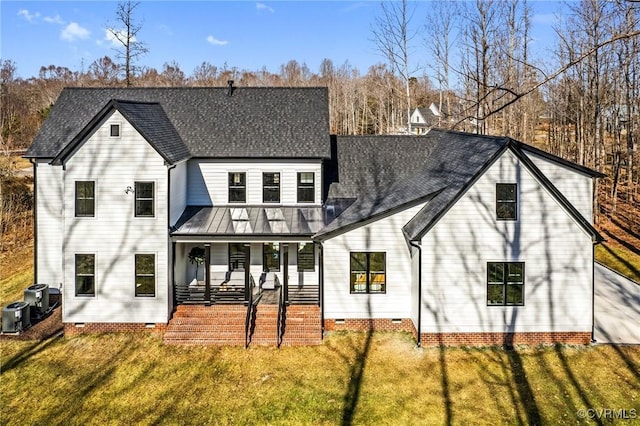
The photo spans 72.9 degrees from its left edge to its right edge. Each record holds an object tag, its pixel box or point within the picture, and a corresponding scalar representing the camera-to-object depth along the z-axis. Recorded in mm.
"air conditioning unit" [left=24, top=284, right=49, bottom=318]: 16781
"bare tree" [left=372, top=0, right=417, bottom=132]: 30016
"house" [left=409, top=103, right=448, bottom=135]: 76188
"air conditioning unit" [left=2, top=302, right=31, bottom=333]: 15289
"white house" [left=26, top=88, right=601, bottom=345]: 14320
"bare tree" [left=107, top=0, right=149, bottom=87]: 32688
